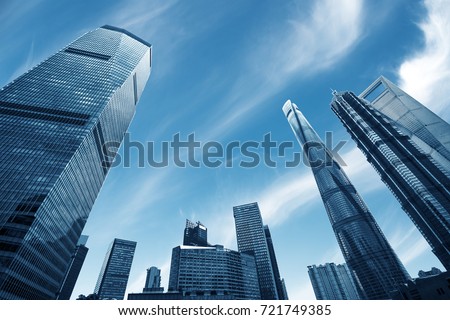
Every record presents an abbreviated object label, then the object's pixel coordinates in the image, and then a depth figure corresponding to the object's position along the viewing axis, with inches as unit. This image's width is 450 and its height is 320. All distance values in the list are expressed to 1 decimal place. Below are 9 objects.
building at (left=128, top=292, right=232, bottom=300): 4660.4
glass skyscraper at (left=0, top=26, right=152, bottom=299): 2458.2
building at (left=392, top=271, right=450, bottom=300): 2753.4
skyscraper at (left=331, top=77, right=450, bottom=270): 3897.6
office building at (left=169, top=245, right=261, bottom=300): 5492.1
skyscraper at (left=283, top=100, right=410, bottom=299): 7096.5
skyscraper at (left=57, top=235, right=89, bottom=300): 7573.8
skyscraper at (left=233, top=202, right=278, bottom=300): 7081.7
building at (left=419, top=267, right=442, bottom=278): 5822.8
